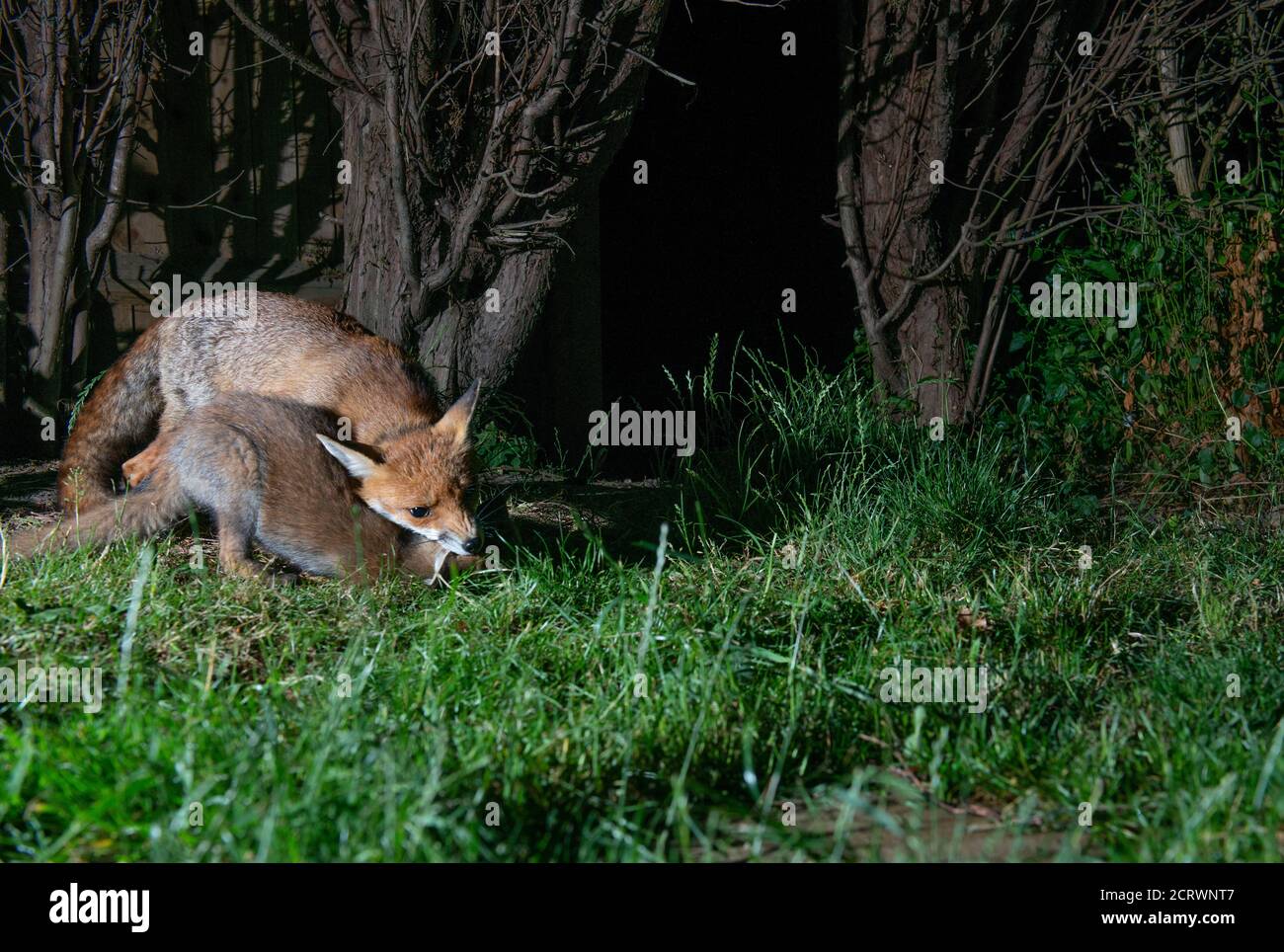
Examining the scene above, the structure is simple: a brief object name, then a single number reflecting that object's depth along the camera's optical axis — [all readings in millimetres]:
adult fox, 4867
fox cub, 4684
